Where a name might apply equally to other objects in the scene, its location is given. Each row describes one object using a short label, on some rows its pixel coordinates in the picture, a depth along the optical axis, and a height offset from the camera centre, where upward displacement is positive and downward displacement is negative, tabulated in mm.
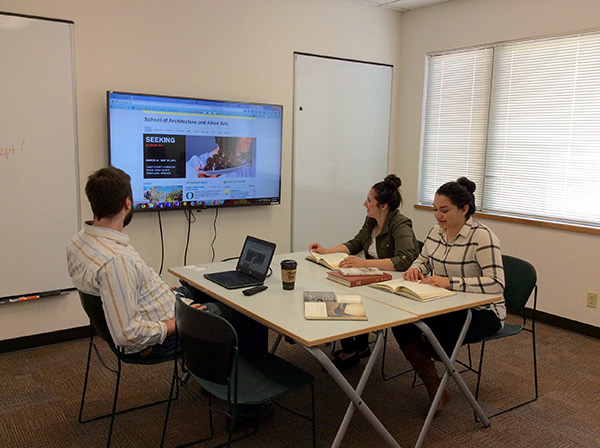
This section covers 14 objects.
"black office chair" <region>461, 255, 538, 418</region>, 2873 -726
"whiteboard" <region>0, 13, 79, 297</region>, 3301 -45
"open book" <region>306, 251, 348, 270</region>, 3092 -642
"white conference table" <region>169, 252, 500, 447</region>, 2070 -691
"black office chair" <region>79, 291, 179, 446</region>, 2205 -773
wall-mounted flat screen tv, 3711 +7
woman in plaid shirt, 2662 -620
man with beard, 2123 -535
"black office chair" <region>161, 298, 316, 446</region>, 1939 -868
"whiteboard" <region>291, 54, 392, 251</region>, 4750 +112
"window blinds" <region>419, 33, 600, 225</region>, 4062 +289
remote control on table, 2486 -669
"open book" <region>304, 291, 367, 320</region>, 2203 -675
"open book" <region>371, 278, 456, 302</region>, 2500 -661
